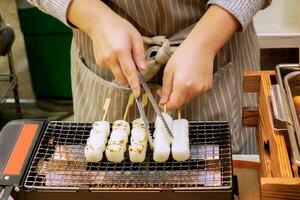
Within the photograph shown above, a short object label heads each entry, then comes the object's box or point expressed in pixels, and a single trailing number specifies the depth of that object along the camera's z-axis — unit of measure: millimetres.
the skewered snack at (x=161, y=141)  1103
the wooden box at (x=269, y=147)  940
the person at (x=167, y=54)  1230
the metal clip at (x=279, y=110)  1039
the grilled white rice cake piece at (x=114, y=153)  1107
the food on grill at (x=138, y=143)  1107
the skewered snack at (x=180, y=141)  1101
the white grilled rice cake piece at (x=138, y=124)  1195
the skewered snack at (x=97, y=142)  1113
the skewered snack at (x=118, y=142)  1109
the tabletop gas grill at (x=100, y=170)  1047
